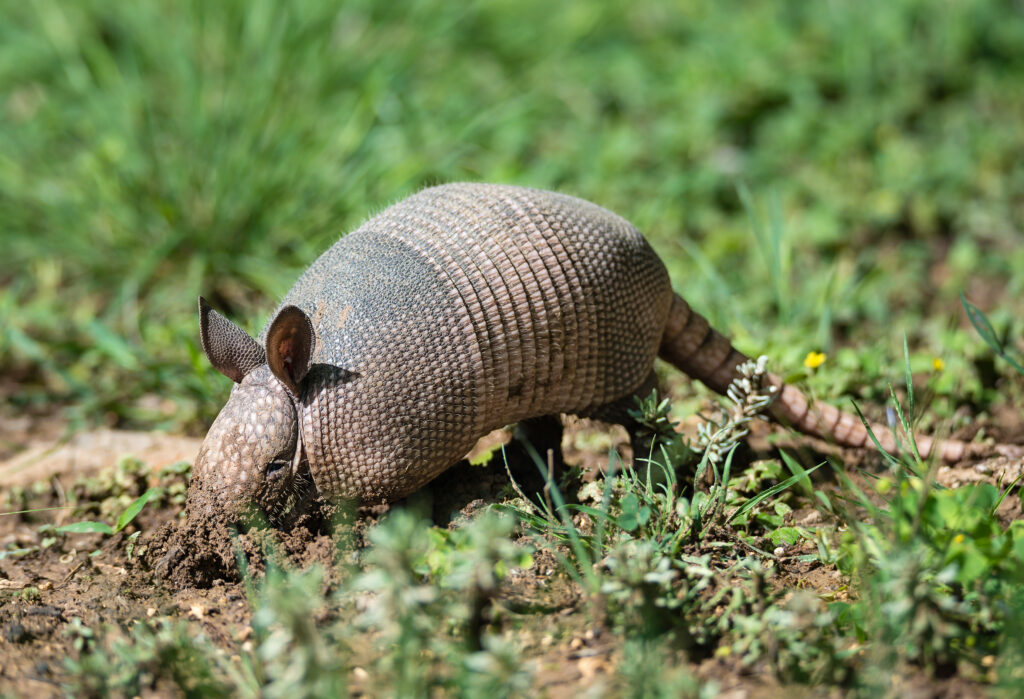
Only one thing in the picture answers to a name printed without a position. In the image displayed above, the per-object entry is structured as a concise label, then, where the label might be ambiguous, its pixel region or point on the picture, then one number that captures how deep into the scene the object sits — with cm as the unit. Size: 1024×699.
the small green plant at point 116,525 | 712
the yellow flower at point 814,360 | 869
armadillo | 674
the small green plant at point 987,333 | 682
